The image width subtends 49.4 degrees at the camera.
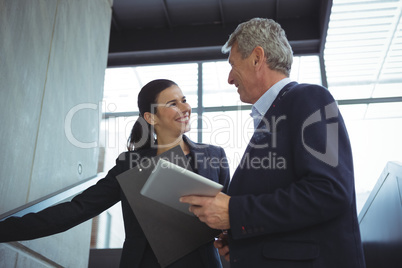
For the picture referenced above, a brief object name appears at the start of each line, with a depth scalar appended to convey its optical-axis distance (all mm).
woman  2061
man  1402
